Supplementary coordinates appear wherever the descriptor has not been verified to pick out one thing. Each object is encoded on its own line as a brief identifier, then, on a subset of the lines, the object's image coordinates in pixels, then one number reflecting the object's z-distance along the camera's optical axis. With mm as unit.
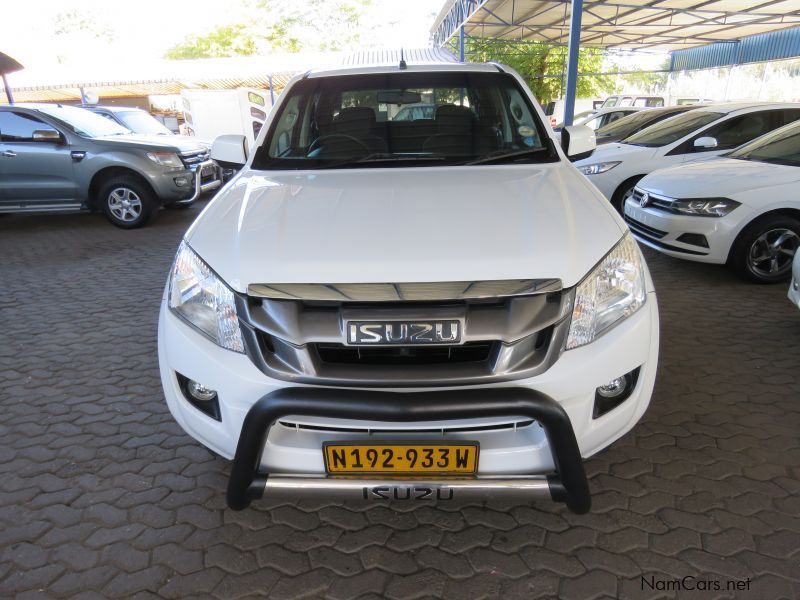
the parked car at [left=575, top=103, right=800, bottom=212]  6504
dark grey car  7121
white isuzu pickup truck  1610
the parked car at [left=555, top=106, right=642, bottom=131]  12164
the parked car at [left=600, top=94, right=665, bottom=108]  19281
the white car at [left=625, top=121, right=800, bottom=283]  4473
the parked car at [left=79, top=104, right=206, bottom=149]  9534
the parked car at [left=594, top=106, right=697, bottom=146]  9117
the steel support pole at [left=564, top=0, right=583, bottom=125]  8875
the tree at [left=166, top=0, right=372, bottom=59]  38219
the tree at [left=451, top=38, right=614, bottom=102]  23978
